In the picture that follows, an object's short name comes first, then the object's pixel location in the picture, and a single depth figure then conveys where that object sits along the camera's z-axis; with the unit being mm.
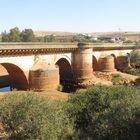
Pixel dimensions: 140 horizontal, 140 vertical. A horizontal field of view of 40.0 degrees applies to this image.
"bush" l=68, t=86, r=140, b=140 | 9886
